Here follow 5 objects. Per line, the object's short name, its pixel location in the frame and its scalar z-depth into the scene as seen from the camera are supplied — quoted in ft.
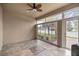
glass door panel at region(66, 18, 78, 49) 8.21
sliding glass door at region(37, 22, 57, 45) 11.36
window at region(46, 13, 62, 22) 9.99
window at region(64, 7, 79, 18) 7.81
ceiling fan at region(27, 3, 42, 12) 8.34
